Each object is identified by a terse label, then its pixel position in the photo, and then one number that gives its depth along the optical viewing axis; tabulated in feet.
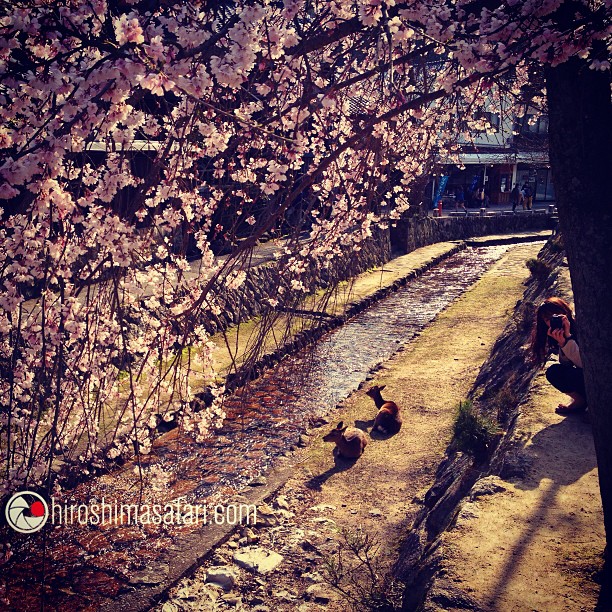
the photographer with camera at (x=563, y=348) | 18.25
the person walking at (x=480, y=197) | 115.24
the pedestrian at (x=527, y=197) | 112.47
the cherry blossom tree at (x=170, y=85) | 9.71
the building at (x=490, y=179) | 114.52
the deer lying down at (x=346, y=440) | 25.03
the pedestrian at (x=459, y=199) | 115.14
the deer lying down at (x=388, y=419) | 27.53
